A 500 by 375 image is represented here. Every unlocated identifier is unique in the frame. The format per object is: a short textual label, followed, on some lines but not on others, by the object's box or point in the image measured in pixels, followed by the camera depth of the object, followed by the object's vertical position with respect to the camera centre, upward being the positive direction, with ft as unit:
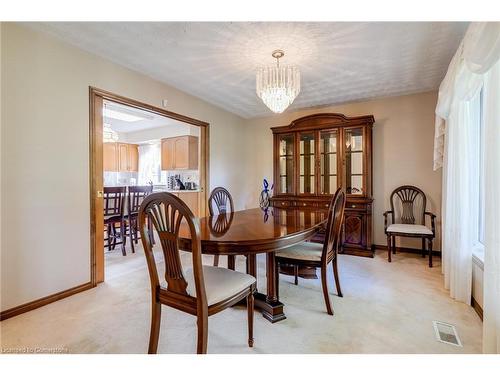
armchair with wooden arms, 11.11 -1.25
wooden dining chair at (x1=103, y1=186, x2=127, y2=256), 11.58 -1.22
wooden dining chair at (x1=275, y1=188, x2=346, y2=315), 6.49 -1.90
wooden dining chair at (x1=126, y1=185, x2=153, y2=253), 12.17 -0.91
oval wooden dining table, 4.62 -1.03
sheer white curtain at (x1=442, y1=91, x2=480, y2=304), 7.03 -0.28
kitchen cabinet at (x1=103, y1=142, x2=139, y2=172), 20.77 +2.41
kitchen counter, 14.38 -0.38
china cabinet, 11.73 +0.90
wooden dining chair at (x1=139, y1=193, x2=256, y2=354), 4.06 -1.83
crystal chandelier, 7.62 +3.14
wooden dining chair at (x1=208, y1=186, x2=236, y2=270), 8.58 -0.59
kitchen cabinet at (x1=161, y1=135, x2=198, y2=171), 16.51 +2.24
